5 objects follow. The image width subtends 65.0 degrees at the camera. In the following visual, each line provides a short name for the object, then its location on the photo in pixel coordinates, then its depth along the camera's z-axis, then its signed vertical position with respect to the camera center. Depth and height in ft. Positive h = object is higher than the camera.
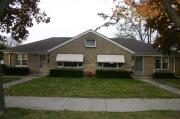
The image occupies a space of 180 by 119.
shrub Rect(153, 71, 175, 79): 52.42 -5.25
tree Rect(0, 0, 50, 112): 37.67 +11.44
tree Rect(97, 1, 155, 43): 86.83 +17.78
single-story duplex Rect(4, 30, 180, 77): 54.45 +1.38
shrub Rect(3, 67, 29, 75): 53.31 -4.19
